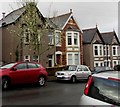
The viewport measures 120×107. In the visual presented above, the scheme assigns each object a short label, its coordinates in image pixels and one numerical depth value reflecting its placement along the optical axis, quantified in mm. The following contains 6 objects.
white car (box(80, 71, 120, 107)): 2325
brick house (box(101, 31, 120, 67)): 23842
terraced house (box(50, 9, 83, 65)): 17260
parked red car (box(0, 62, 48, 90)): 7209
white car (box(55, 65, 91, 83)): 10040
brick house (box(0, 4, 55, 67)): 14356
